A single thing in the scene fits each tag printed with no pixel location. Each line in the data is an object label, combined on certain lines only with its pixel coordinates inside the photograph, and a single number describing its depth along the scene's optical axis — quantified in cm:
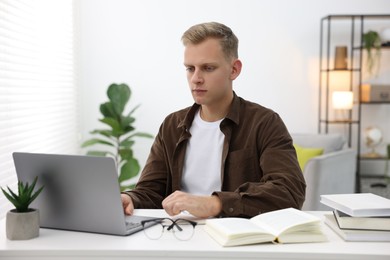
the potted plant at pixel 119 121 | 488
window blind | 365
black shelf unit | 545
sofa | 397
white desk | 141
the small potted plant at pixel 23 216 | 153
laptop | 152
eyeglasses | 157
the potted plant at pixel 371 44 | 537
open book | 146
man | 204
